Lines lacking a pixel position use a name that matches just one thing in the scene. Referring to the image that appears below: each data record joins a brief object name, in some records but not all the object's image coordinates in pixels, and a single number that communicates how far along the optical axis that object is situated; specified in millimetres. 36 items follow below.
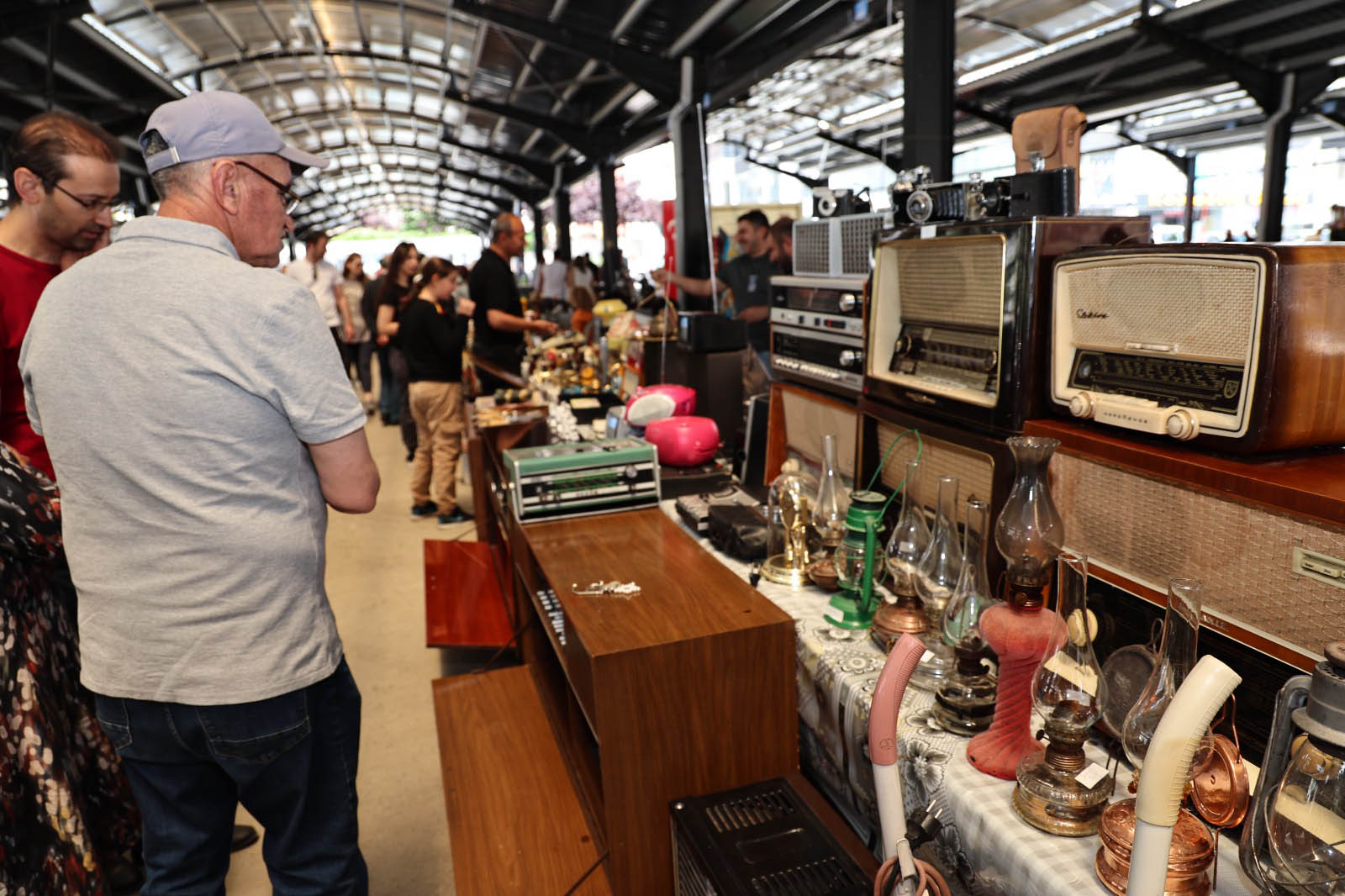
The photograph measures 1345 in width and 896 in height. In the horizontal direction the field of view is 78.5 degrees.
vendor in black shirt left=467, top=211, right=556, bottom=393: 4527
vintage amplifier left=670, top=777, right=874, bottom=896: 1187
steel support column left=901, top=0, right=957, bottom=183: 3475
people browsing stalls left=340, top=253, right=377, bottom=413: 8141
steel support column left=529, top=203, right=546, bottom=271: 18594
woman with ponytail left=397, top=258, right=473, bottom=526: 4695
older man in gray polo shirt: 1214
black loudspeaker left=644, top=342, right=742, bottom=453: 3338
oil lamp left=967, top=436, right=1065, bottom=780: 1172
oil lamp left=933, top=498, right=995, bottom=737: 1316
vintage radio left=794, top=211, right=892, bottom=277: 2023
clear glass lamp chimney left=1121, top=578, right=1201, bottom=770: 959
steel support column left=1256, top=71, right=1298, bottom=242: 6332
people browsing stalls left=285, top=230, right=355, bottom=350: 7027
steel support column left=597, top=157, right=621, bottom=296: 11484
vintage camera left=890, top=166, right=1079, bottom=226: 1506
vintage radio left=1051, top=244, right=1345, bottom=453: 1050
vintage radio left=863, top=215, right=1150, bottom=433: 1400
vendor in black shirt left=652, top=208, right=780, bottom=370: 5117
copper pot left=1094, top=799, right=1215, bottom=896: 922
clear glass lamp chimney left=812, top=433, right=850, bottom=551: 1877
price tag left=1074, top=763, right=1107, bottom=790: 1072
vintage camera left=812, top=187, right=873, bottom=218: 2186
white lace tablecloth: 1026
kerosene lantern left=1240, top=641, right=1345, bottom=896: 771
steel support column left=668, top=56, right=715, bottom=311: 7137
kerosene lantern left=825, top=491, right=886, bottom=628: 1668
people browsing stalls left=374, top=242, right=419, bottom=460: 6434
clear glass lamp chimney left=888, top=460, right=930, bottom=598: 1562
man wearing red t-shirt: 1815
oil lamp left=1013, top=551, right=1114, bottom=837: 1057
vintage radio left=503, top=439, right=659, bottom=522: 2111
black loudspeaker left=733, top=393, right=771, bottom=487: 2547
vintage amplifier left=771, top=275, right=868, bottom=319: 1984
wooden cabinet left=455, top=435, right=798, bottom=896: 1464
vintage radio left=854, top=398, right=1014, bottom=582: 1479
